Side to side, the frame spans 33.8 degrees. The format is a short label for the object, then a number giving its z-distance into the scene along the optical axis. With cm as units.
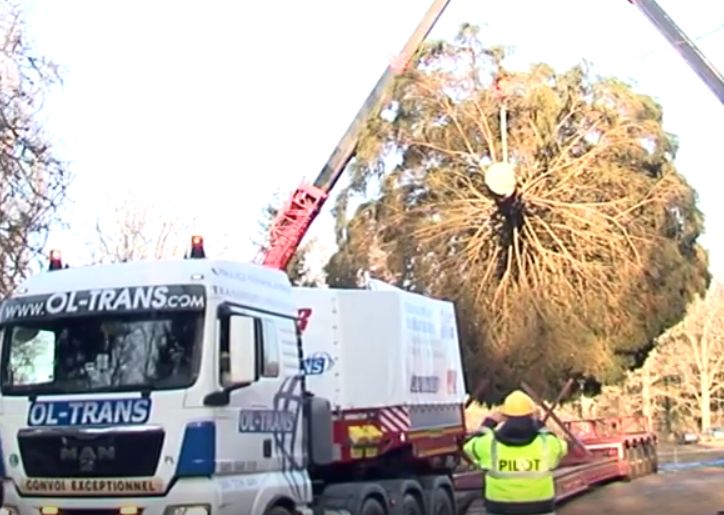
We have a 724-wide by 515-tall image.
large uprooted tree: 2570
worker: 827
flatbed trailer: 1845
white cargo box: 1238
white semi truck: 900
